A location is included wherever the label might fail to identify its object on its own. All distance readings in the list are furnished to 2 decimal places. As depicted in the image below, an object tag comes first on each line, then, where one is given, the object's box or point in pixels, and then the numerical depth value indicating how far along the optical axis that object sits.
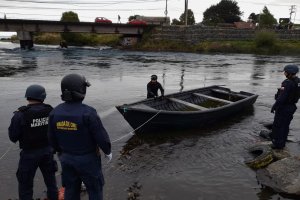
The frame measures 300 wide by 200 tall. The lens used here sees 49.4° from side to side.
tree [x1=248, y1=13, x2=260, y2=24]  115.41
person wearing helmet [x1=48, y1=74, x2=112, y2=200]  4.37
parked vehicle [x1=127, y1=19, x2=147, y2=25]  70.07
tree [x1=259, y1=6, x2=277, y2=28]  93.08
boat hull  10.61
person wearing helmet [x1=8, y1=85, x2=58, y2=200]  5.23
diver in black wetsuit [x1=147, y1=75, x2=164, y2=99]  12.69
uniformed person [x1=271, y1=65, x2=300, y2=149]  8.27
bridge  60.53
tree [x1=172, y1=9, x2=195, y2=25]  104.24
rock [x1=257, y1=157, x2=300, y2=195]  7.16
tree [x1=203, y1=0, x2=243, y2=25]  109.50
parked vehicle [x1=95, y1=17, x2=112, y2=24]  67.44
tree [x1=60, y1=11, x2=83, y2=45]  86.73
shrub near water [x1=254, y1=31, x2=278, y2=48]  60.97
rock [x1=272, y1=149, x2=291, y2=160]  8.56
